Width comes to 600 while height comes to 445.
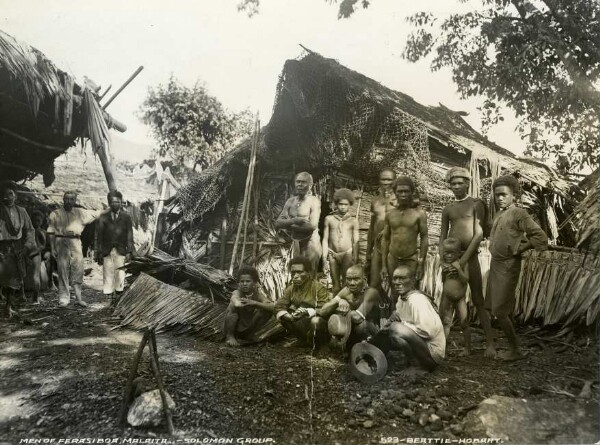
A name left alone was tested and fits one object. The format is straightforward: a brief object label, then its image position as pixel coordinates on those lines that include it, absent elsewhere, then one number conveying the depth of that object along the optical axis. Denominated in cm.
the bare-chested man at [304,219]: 426
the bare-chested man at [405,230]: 350
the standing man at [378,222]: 386
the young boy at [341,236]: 405
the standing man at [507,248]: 314
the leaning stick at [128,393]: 236
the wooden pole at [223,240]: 662
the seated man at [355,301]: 328
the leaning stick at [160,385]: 231
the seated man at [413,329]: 280
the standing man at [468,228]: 336
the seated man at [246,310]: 362
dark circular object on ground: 279
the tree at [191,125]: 545
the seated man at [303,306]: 337
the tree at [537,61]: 425
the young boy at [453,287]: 327
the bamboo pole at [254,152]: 561
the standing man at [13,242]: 477
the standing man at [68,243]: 507
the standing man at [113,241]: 520
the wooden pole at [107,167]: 502
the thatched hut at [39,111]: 401
